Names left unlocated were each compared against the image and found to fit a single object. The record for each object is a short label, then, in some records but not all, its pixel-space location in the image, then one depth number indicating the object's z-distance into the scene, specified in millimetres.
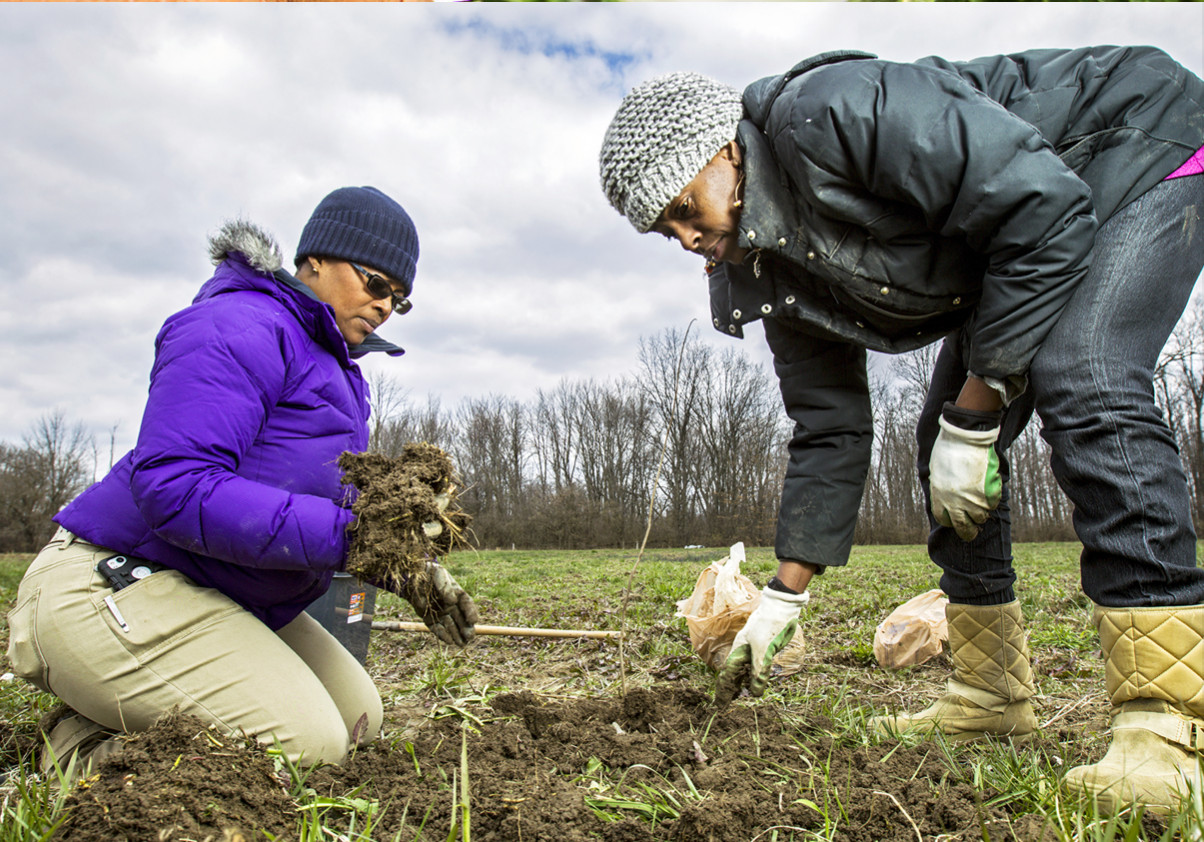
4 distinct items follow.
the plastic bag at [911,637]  3268
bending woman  1483
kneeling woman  1814
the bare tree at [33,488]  30094
